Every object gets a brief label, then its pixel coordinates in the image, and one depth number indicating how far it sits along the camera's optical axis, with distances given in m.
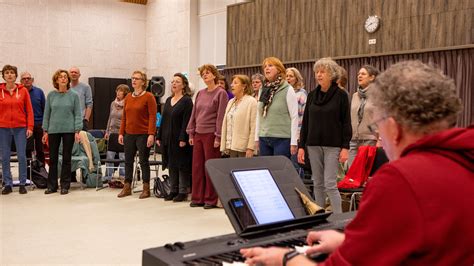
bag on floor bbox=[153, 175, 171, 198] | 6.07
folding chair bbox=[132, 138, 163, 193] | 6.58
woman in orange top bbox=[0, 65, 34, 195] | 6.10
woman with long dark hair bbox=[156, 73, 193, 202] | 5.89
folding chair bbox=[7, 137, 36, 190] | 6.72
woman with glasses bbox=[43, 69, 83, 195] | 6.13
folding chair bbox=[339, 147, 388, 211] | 4.36
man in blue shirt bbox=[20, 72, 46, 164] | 6.98
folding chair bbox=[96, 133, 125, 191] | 7.08
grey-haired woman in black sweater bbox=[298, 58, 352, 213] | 4.03
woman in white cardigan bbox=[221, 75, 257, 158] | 5.23
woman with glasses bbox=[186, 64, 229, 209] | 5.49
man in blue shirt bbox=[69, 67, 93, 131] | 7.91
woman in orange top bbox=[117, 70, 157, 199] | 5.98
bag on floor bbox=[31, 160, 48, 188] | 6.75
